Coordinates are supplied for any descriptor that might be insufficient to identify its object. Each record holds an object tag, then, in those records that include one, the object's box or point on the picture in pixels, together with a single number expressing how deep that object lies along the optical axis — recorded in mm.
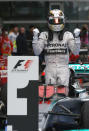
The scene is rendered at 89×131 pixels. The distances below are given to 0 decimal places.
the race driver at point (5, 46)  26500
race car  12328
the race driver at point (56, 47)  16656
